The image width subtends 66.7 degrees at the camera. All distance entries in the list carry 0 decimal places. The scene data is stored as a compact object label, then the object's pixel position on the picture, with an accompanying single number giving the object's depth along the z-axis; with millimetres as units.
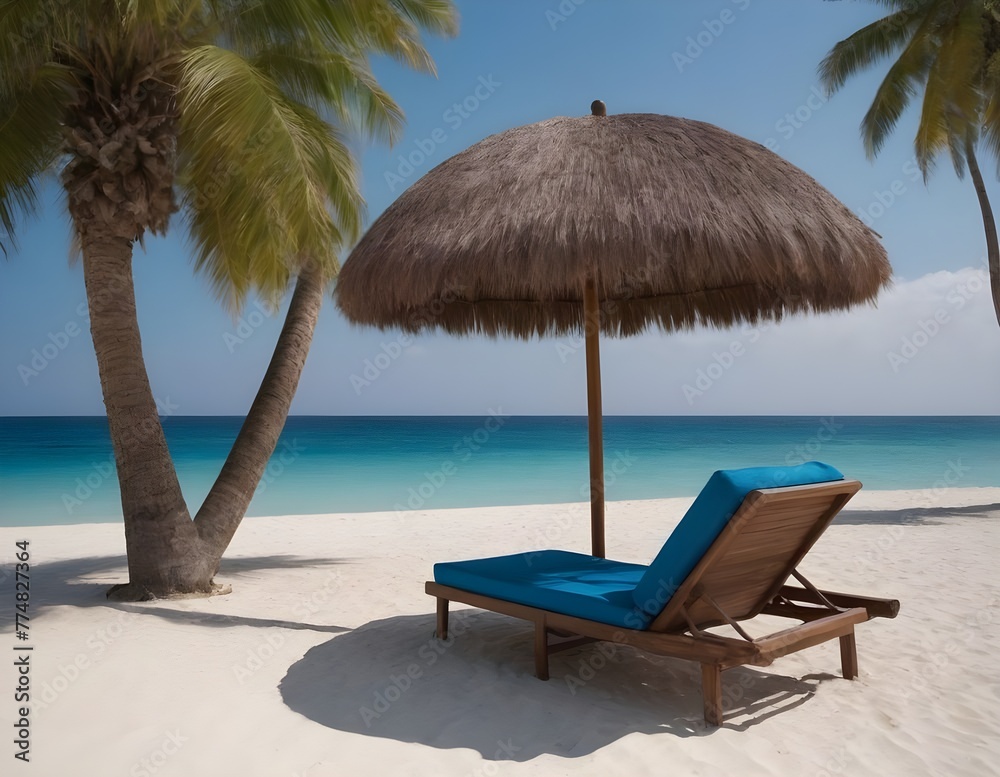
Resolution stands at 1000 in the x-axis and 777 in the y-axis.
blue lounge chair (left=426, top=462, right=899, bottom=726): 2641
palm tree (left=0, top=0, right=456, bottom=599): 4531
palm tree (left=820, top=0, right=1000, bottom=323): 9625
